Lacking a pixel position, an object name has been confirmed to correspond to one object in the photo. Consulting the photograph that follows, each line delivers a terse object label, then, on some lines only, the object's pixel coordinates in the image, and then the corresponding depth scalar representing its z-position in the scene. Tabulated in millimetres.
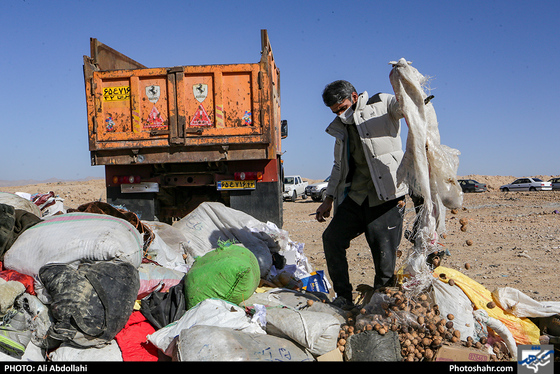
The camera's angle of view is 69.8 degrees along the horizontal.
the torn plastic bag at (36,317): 2195
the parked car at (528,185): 25062
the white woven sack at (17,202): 3117
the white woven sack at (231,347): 1972
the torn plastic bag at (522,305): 2441
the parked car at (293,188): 20062
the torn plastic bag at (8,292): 2139
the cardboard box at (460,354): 2076
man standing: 2732
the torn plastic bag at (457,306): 2257
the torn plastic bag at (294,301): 2613
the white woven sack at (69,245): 2449
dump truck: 4859
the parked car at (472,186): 25781
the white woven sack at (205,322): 2252
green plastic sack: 2627
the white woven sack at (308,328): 2250
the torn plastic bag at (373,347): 2162
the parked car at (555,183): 24488
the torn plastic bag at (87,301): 2133
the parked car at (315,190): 19047
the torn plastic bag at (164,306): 2553
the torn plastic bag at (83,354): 2160
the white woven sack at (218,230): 3926
